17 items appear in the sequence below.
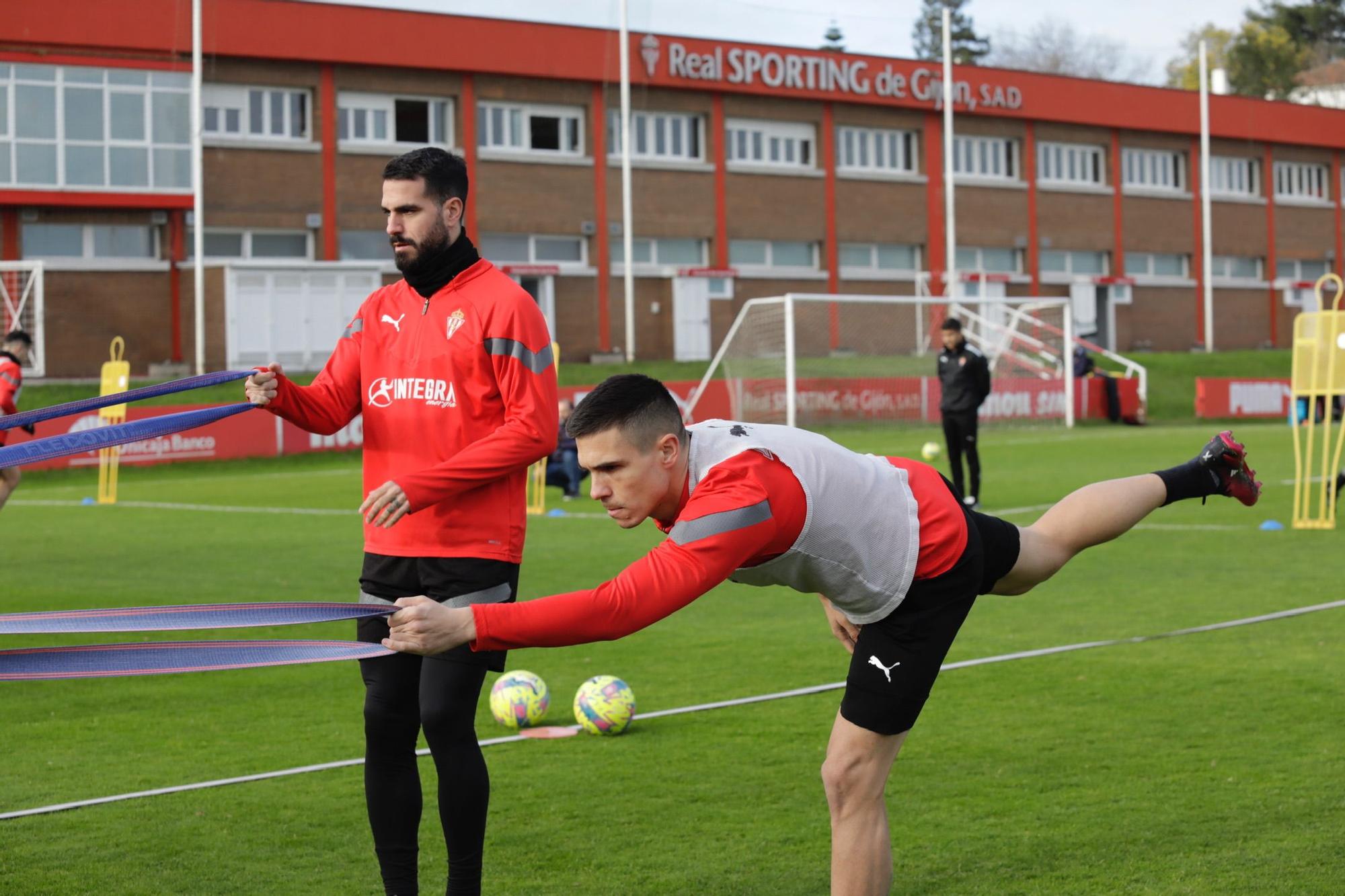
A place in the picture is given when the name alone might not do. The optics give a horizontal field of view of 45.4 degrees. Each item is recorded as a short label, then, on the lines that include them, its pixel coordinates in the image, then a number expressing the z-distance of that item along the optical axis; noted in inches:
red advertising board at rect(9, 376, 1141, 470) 1213.1
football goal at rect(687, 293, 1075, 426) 1369.3
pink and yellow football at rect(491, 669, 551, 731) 302.5
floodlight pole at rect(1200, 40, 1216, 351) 2202.3
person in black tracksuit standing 732.0
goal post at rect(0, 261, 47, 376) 1446.5
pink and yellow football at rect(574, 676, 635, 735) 292.7
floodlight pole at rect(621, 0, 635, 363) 1769.2
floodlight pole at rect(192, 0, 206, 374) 1540.4
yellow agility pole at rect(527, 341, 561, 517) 822.5
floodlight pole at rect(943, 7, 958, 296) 1845.5
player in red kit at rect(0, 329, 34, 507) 571.5
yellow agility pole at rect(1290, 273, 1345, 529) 588.4
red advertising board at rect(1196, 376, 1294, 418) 1760.6
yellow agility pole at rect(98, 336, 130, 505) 877.8
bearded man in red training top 185.6
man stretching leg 142.9
